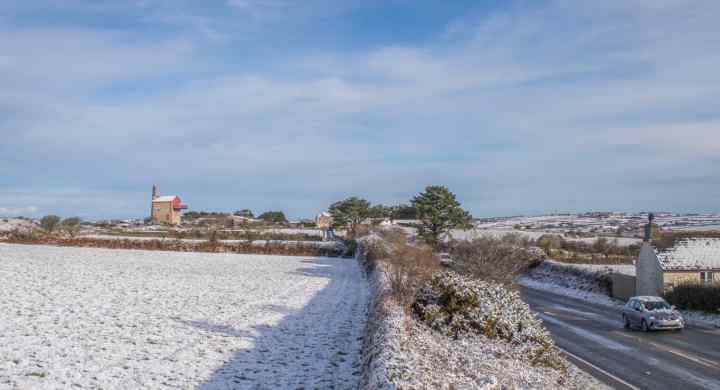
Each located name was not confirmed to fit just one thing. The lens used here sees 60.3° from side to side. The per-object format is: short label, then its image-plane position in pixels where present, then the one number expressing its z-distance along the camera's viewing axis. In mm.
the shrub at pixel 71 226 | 82375
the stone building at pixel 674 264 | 44188
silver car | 28312
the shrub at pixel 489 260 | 27000
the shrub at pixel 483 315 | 17297
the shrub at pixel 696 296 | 34750
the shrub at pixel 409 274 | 20906
